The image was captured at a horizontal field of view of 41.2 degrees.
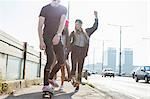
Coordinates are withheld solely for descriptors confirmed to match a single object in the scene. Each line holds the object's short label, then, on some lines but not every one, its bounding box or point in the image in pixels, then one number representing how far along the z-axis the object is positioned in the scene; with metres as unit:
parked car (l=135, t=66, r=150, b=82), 15.92
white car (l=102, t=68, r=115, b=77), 32.91
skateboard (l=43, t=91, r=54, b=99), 3.44
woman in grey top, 5.23
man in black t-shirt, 3.54
